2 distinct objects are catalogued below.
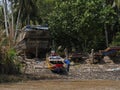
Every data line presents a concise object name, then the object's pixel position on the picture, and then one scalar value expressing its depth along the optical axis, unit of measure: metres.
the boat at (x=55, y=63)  29.56
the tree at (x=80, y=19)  38.94
